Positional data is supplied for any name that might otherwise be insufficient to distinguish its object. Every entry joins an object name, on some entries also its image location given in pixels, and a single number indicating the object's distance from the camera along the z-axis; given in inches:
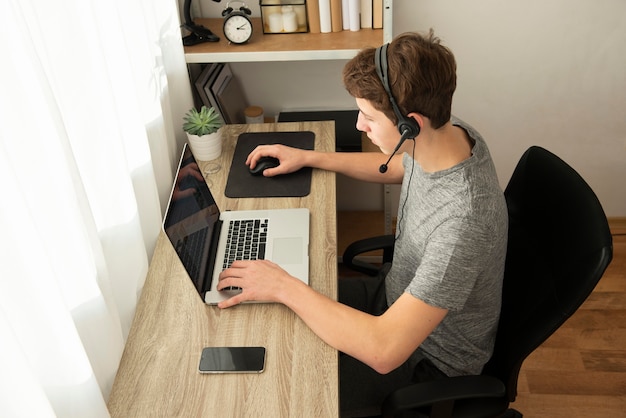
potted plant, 73.1
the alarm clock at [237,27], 76.5
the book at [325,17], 78.2
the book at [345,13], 78.5
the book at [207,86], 82.7
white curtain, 36.3
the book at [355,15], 78.0
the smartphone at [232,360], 50.8
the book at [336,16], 78.3
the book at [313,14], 78.7
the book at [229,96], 85.1
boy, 49.7
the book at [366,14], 79.0
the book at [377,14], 78.6
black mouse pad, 70.2
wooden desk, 48.4
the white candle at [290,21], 79.6
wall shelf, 75.6
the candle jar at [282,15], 79.7
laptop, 54.9
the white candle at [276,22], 79.8
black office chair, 49.9
